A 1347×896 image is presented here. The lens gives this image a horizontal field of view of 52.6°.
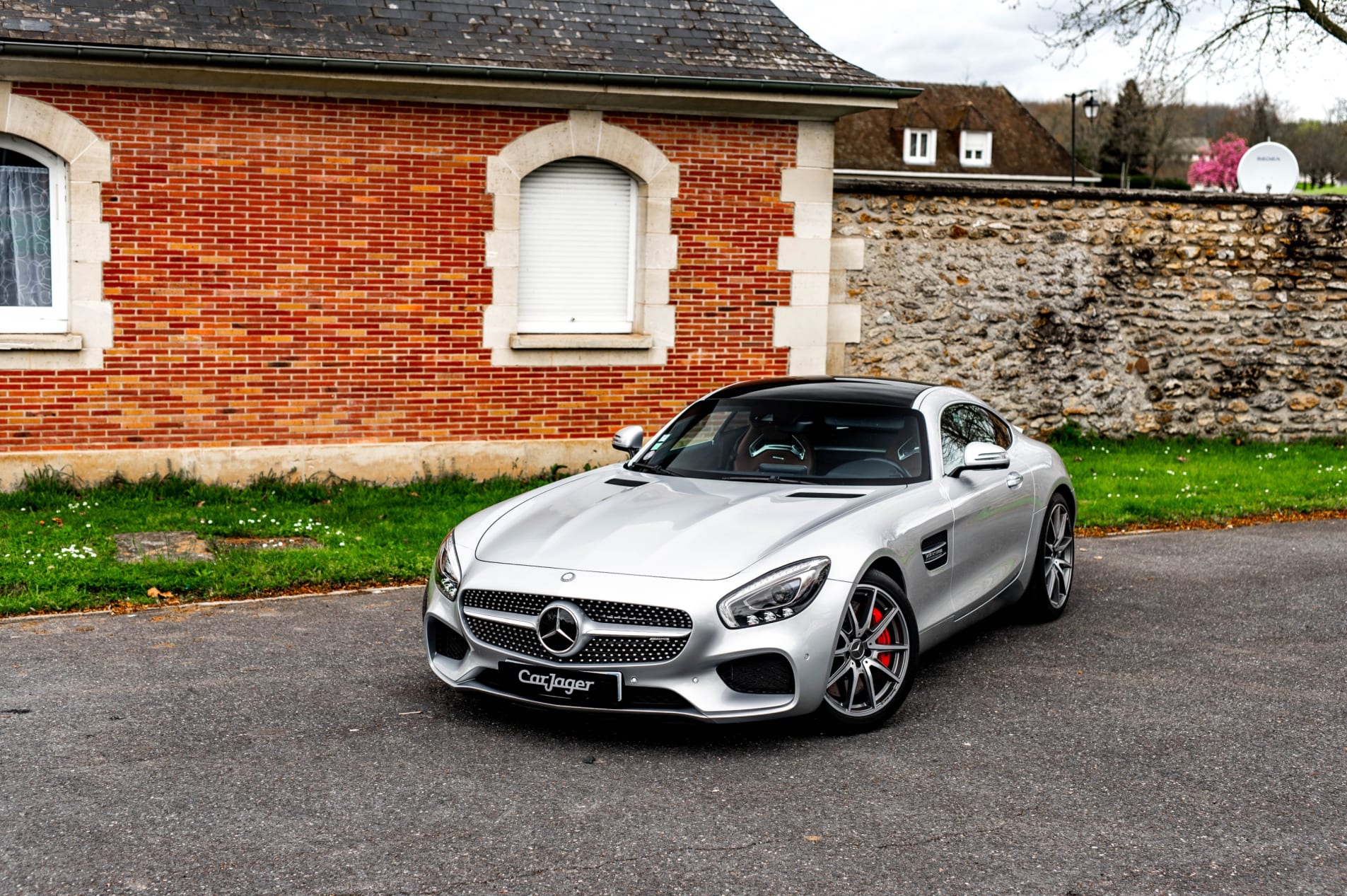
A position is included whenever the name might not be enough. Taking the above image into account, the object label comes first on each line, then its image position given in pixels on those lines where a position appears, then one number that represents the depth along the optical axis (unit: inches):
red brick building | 432.5
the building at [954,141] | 2682.1
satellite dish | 628.1
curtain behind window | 435.2
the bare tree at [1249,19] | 826.2
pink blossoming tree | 3139.8
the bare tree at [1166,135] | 3093.0
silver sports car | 206.1
